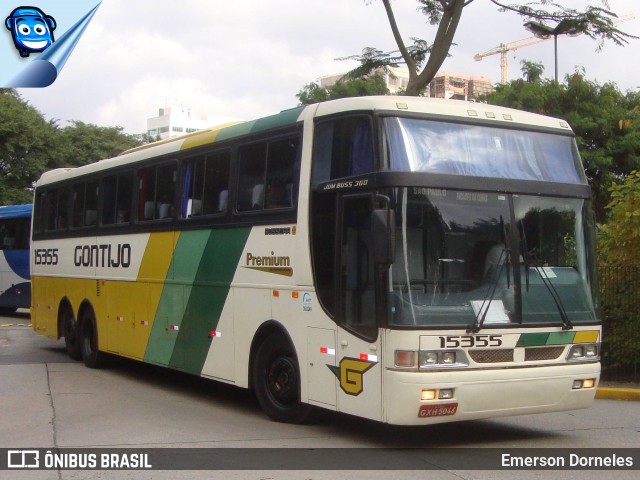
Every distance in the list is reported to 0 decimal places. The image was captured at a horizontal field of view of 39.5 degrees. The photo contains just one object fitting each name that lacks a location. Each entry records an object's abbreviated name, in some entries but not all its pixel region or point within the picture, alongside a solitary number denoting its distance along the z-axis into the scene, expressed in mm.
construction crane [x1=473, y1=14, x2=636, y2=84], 118781
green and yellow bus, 8320
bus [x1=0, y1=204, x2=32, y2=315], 28750
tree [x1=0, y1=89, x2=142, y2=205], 43812
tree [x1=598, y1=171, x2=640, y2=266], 14125
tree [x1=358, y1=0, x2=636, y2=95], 17266
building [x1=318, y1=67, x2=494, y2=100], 103925
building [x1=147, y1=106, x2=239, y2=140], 145625
